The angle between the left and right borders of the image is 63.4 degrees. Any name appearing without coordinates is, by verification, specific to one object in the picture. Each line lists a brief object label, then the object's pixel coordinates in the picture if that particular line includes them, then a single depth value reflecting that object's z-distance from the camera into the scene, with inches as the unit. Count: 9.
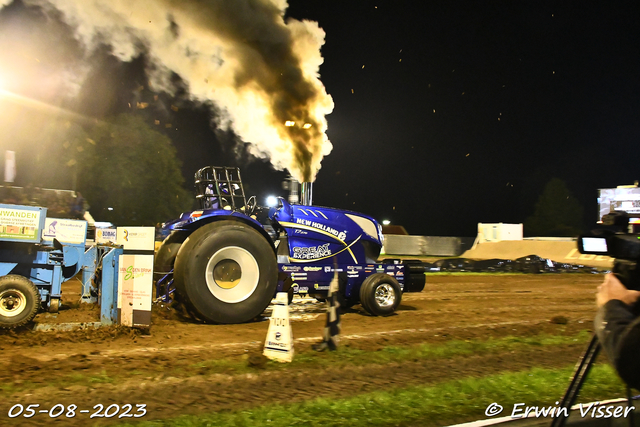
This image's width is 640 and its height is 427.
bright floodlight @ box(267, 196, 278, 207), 371.2
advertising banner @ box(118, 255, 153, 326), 283.7
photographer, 76.7
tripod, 94.4
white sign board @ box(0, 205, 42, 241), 289.6
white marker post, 232.5
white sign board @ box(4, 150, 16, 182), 1061.8
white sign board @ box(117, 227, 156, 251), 290.7
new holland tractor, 308.0
